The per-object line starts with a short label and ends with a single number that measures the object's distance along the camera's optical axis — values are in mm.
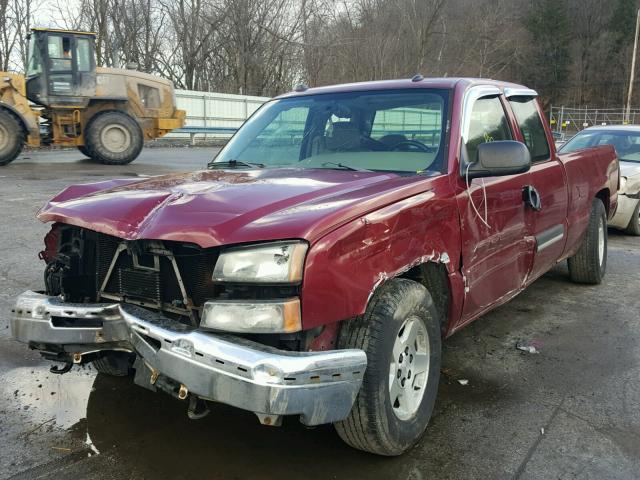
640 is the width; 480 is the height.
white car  8516
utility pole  42256
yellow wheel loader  14883
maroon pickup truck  2359
